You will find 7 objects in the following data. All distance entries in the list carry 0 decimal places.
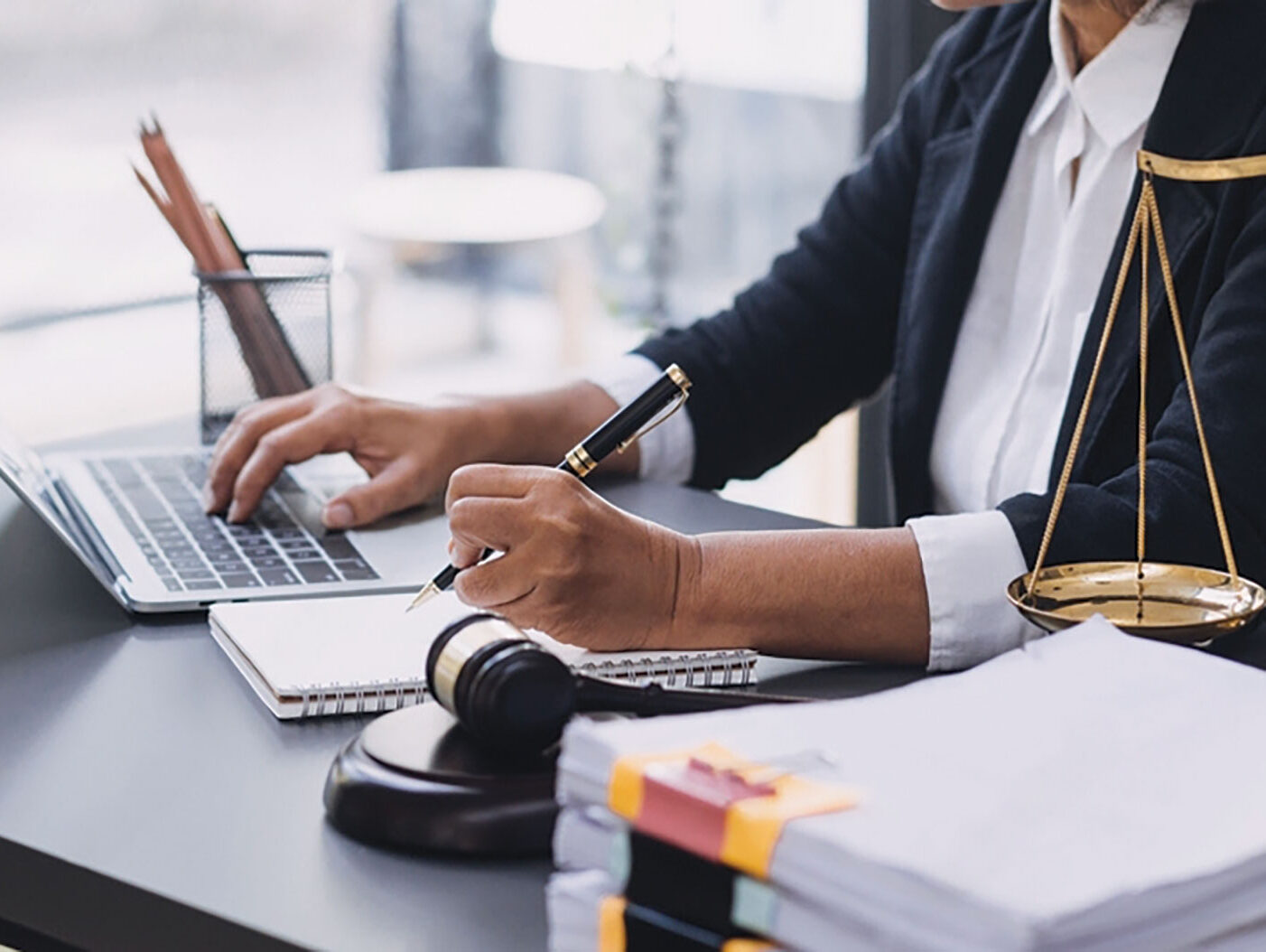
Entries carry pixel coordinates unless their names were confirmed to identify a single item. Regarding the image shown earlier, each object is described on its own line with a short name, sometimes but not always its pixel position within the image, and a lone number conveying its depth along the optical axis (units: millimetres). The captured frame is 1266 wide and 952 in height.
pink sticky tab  922
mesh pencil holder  1724
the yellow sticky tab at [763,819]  913
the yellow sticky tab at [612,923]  948
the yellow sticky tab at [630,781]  937
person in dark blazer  1296
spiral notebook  1220
